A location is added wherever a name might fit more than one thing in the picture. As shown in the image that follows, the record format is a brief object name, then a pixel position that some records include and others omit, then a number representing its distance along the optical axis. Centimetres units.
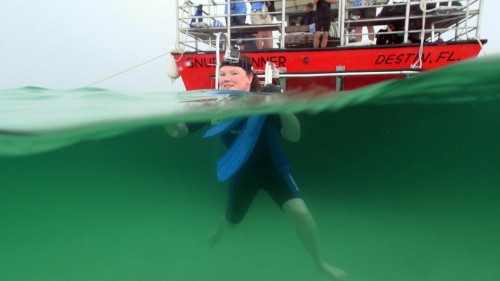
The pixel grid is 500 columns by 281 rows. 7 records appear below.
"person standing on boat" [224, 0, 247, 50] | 709
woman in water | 242
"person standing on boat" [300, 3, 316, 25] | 741
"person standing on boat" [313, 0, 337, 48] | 624
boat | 602
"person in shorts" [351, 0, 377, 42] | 705
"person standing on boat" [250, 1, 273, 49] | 718
